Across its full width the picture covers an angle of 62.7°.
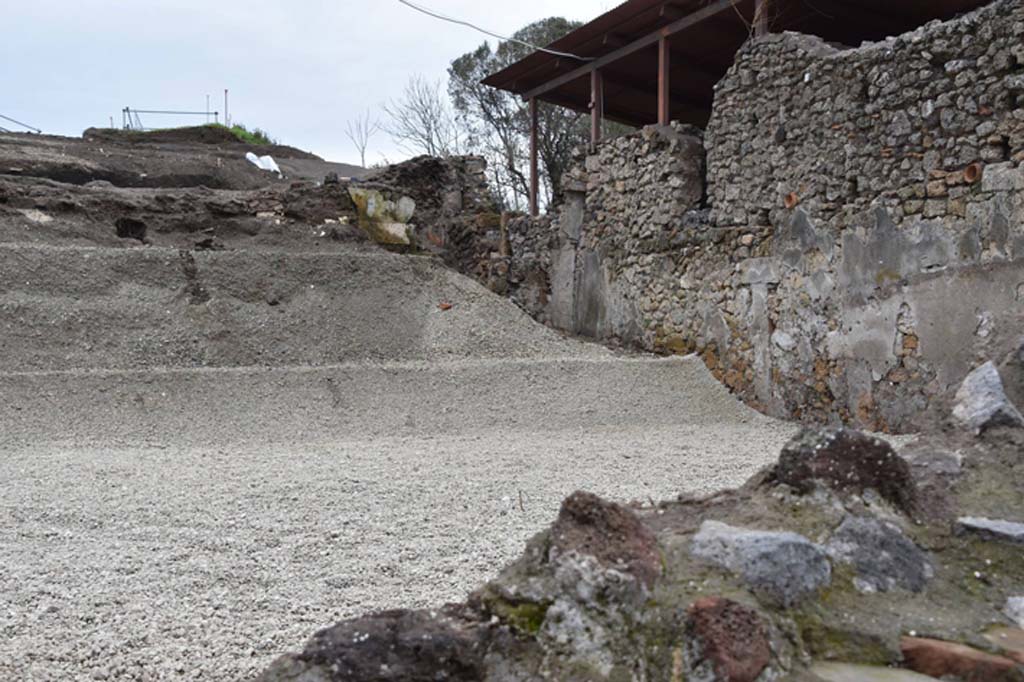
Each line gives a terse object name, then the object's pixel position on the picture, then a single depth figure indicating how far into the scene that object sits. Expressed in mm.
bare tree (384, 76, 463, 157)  23422
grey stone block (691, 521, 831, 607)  1725
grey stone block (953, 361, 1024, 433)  2527
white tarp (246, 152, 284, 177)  18422
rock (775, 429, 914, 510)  2088
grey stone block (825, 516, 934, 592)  1832
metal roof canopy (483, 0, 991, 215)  9391
